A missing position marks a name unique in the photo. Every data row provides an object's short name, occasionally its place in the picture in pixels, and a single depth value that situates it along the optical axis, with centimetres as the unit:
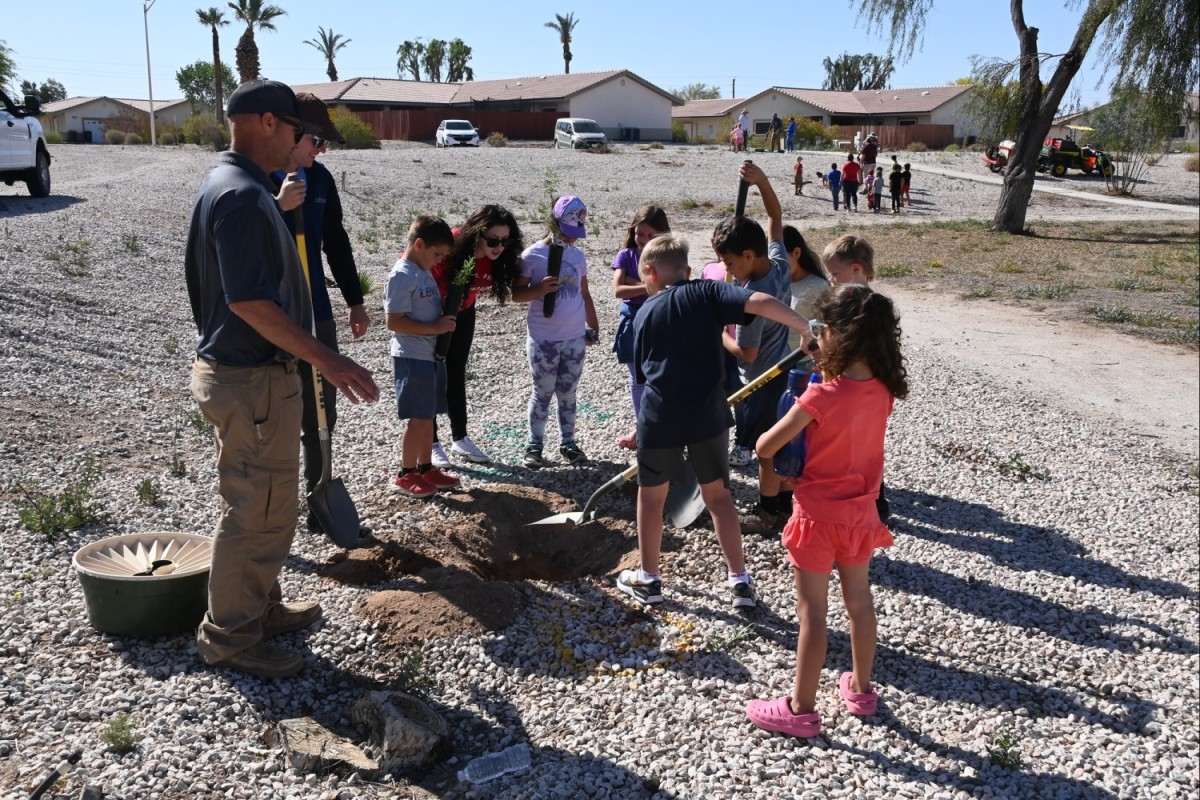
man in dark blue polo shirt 311
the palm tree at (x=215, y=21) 5456
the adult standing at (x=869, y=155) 2906
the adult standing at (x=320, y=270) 468
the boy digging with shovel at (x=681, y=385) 398
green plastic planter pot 374
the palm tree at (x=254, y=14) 5467
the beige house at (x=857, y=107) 6025
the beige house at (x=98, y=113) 6738
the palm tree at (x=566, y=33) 7919
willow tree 1866
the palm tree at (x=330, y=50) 7950
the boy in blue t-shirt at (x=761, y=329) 465
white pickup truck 1518
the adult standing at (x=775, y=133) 4062
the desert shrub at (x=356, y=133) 3981
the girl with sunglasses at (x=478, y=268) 548
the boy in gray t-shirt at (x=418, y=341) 528
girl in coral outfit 327
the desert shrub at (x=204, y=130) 3931
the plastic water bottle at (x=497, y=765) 324
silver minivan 4041
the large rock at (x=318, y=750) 318
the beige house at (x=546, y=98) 5781
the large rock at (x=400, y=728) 327
